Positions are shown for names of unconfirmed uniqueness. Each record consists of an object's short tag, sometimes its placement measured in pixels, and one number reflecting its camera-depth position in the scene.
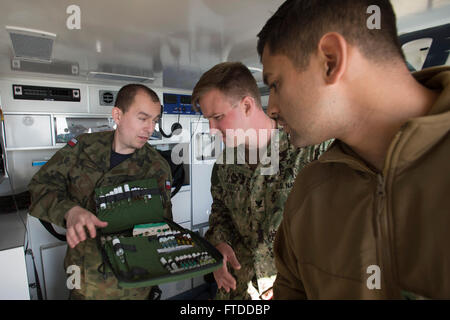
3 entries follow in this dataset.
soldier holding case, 1.68
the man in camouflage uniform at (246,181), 1.23
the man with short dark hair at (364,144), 0.50
